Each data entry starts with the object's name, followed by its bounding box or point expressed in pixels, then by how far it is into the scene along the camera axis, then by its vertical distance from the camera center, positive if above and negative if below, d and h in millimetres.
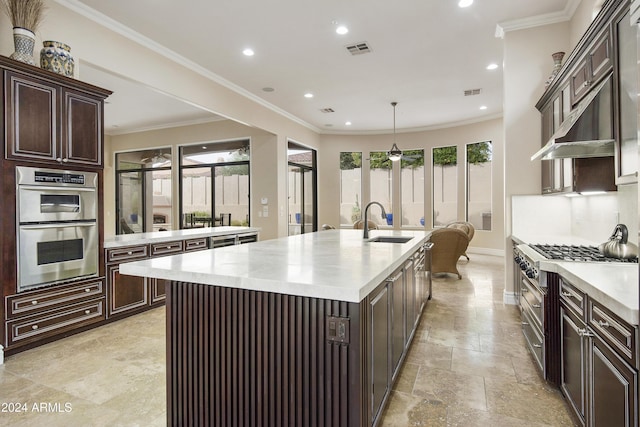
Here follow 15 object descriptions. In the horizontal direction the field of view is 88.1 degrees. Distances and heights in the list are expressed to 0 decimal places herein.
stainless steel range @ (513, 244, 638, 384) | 2135 -601
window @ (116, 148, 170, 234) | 8078 +613
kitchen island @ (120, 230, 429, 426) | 1432 -604
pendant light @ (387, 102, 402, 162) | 6547 +1165
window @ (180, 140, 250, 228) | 7434 +698
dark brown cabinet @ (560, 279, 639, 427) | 1199 -675
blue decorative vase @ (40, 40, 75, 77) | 2977 +1450
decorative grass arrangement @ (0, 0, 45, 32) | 2766 +1740
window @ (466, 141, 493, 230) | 8361 +704
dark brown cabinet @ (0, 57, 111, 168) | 2709 +895
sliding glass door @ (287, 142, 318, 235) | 8219 +643
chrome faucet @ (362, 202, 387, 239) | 3330 -185
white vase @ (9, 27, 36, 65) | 2770 +1452
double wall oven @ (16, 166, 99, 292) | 2822 -92
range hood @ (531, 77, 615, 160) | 2225 +584
